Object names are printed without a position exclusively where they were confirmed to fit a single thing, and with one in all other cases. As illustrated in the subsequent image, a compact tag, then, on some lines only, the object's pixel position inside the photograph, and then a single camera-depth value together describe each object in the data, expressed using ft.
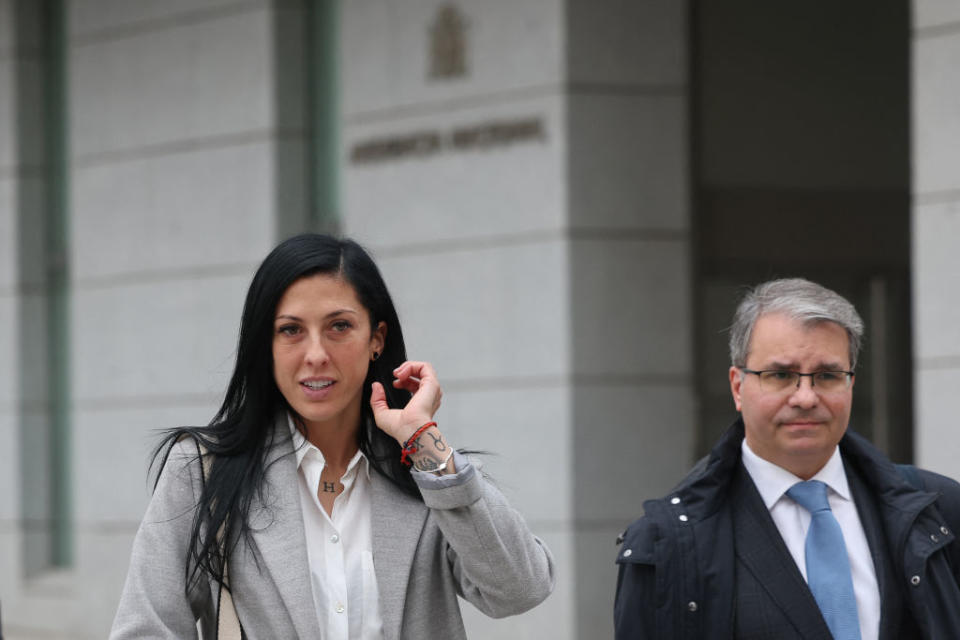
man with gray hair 25.31
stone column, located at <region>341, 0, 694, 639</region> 66.03
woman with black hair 24.09
